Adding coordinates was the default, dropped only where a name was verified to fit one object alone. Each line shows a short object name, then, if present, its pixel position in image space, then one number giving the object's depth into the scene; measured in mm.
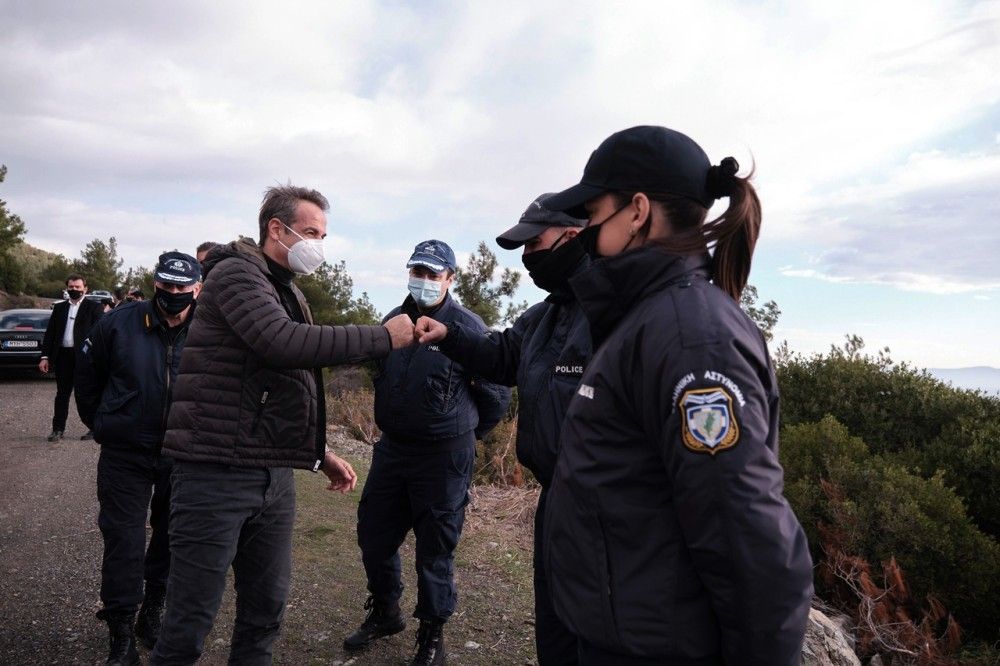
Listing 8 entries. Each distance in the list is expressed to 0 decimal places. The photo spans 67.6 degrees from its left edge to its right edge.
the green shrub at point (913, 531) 4660
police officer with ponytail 1574
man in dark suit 9492
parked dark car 15516
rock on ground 3693
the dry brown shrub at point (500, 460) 8203
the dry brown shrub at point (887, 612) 4281
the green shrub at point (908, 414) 5512
